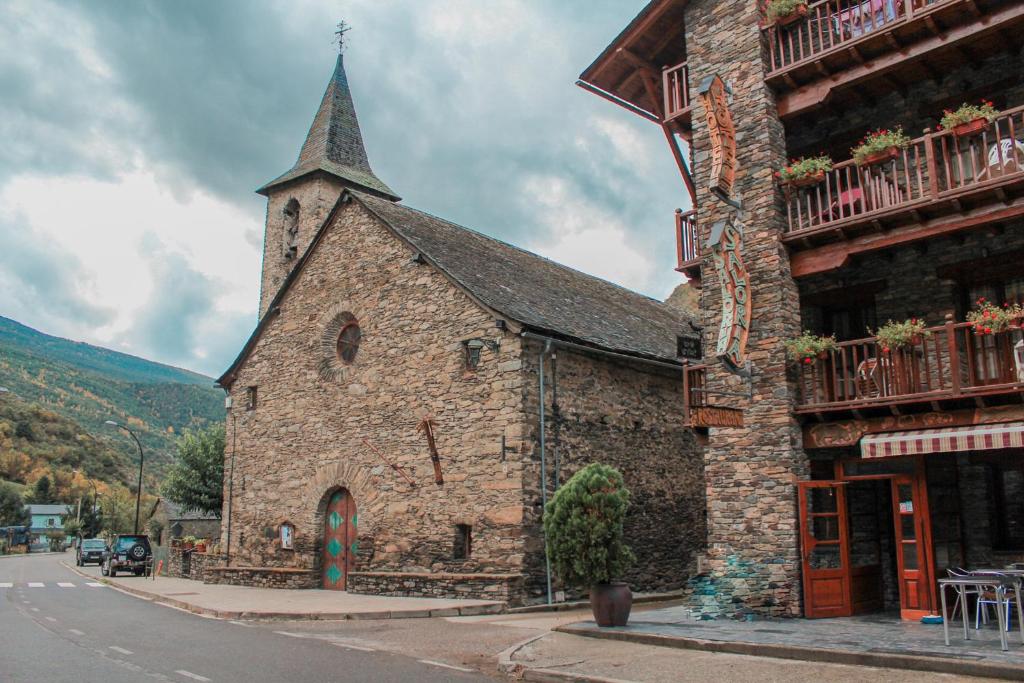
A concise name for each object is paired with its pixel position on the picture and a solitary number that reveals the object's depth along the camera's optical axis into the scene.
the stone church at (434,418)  16.83
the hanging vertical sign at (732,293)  12.59
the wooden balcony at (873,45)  11.92
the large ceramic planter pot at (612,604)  11.69
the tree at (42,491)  88.75
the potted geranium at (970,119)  11.24
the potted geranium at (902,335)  11.56
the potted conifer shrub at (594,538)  11.83
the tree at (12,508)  78.16
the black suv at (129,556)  29.97
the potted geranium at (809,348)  12.59
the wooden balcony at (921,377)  11.00
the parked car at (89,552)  44.50
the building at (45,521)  88.38
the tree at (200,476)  34.09
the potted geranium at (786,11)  13.55
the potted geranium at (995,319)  10.68
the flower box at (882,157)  12.19
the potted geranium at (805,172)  12.91
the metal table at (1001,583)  8.31
